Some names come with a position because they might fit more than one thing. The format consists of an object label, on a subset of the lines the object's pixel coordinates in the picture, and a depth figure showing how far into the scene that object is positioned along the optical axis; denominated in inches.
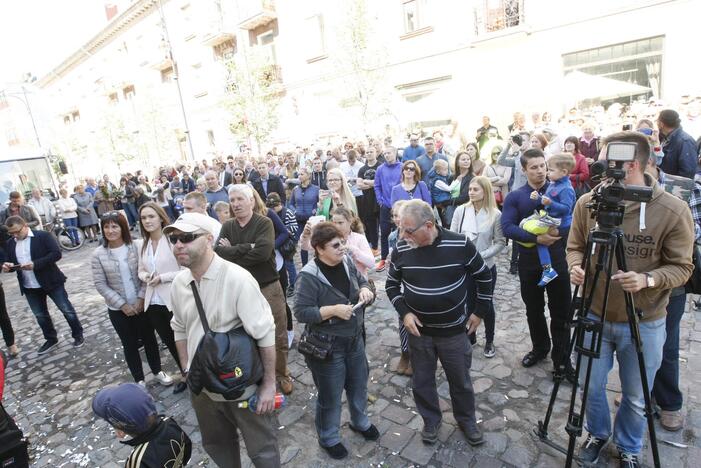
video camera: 81.3
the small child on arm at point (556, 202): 138.6
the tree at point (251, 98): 825.5
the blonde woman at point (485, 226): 158.7
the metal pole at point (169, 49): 626.8
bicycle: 503.5
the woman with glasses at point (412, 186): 243.8
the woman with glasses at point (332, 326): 112.2
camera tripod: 86.1
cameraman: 89.4
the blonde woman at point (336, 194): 229.8
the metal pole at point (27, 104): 619.3
